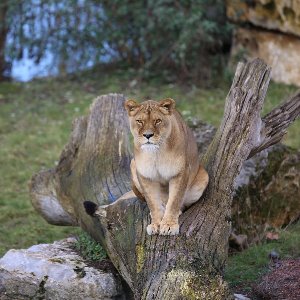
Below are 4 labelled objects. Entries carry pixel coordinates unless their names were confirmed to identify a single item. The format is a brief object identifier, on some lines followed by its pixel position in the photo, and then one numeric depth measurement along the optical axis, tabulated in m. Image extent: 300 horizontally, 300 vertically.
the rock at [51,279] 12.45
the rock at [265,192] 16.12
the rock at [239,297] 11.84
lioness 11.39
